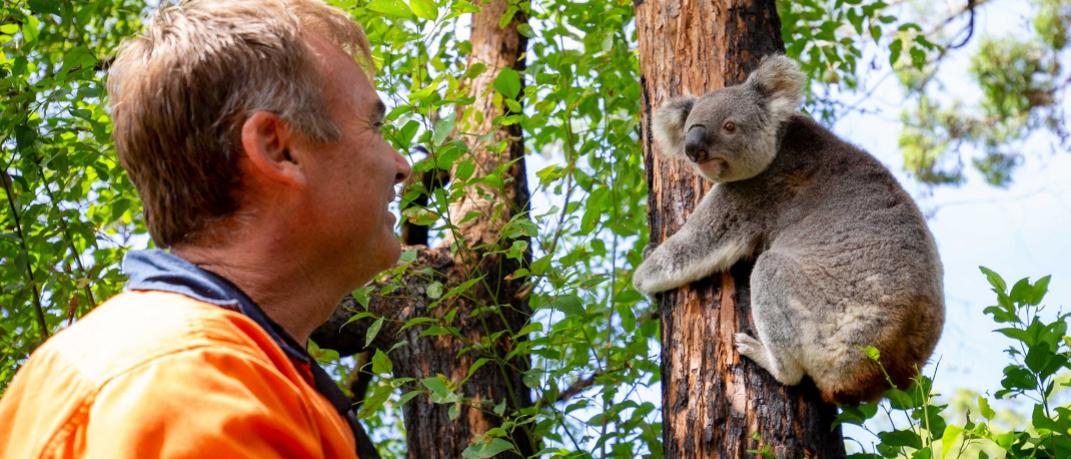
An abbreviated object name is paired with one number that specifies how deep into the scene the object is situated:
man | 1.06
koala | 3.25
